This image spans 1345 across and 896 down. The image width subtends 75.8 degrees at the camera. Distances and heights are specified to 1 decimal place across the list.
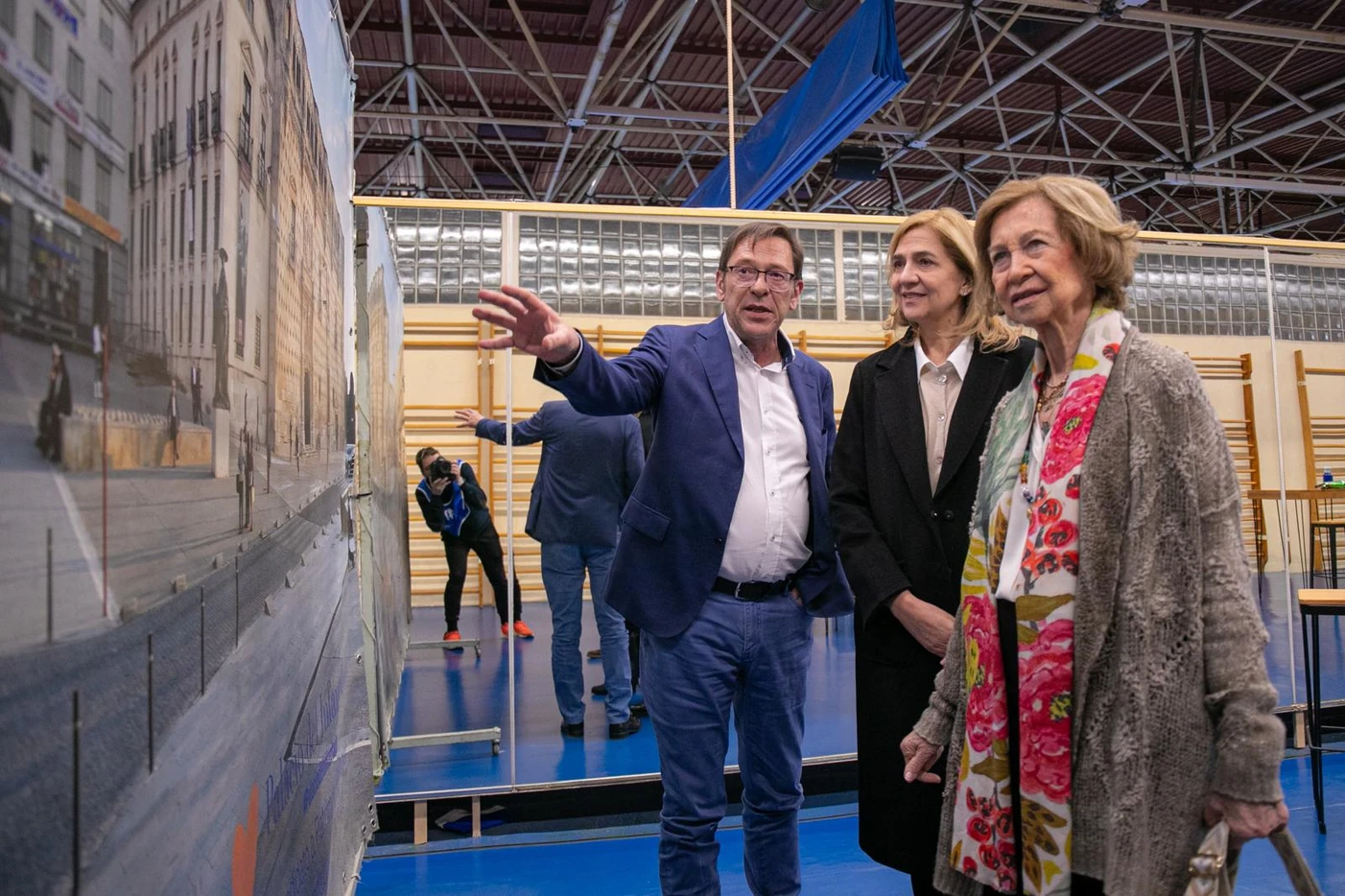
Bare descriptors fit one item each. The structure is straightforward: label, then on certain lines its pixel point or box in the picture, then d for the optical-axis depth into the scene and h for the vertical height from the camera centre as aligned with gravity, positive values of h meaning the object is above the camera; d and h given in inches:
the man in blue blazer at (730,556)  69.7 -6.8
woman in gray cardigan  42.3 -8.1
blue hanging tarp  179.6 +85.9
